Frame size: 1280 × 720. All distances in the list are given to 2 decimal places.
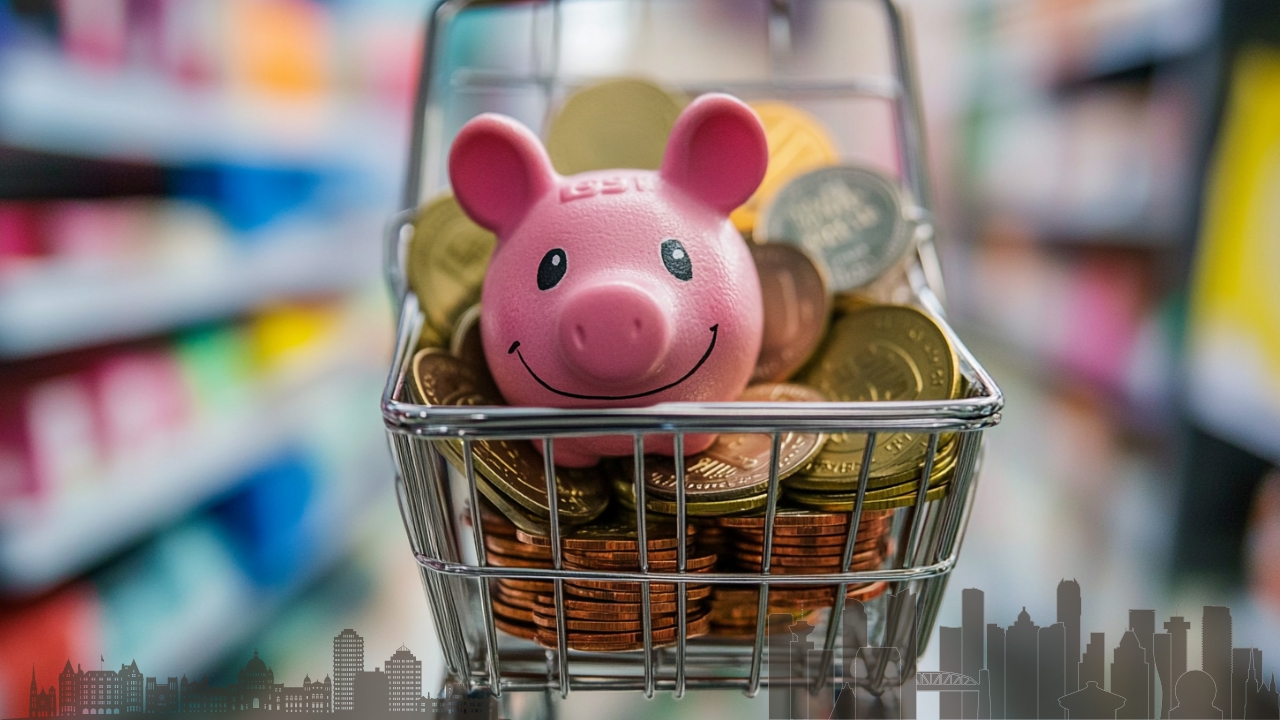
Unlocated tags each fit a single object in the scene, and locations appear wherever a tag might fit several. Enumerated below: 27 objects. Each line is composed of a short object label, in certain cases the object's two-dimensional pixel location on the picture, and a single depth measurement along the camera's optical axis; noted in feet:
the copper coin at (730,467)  0.53
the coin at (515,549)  0.54
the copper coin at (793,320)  0.64
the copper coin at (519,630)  0.55
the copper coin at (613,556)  0.53
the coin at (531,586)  0.55
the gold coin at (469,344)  0.61
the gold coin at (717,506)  0.53
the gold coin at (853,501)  0.54
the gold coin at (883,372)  0.56
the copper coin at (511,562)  0.55
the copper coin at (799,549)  0.54
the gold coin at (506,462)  0.53
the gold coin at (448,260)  0.64
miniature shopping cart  0.49
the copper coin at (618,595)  0.54
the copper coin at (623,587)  0.54
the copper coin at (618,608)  0.54
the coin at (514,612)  0.55
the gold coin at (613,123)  0.68
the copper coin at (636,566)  0.53
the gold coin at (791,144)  0.76
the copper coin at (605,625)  0.54
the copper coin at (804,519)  0.54
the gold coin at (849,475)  0.54
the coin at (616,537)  0.53
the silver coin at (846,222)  0.70
